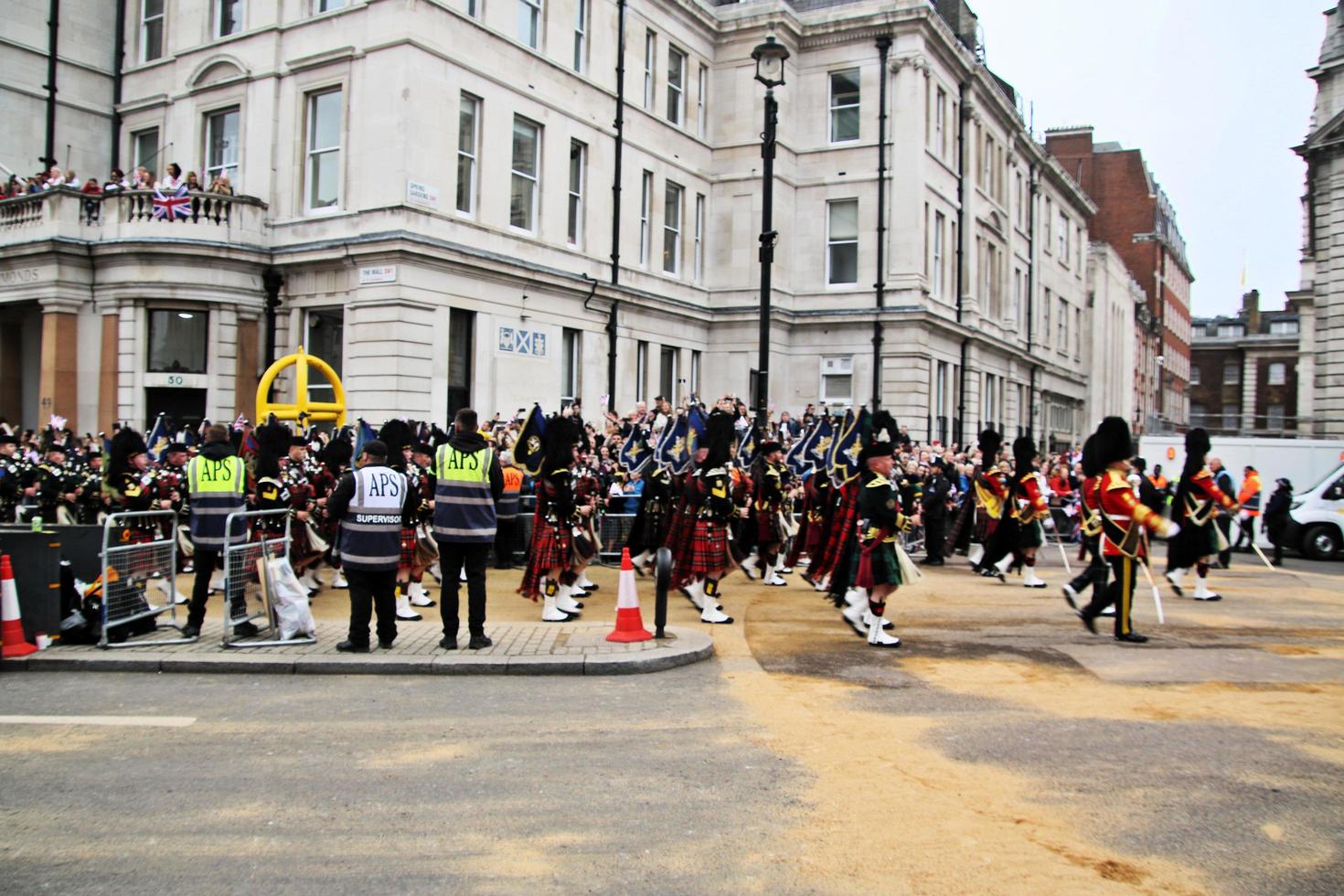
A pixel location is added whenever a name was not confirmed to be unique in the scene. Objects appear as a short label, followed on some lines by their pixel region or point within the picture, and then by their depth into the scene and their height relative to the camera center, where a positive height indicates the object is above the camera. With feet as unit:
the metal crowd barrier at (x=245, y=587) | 29.91 -3.92
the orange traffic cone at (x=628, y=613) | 30.48 -4.37
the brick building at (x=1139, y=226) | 233.55 +54.91
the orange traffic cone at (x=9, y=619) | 28.04 -4.58
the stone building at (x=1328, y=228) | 112.68 +26.86
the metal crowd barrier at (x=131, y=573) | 29.37 -3.61
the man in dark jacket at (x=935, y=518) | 57.88 -2.73
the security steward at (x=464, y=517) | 29.76 -1.74
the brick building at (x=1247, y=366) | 288.51 +31.32
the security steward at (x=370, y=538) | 28.86 -2.30
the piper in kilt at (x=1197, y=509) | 43.42 -1.39
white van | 71.10 -2.92
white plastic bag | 30.18 -4.24
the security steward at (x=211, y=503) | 31.04 -1.65
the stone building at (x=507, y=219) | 69.15 +18.36
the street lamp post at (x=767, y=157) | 50.19 +15.24
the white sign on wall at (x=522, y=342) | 75.66 +8.10
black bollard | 29.71 -3.49
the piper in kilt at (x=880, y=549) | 32.35 -2.51
